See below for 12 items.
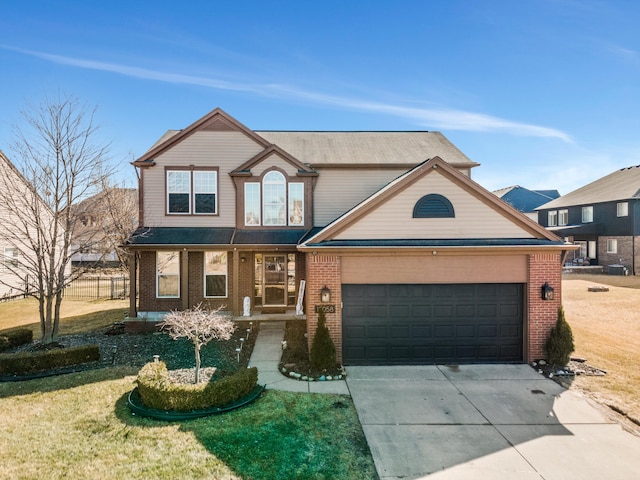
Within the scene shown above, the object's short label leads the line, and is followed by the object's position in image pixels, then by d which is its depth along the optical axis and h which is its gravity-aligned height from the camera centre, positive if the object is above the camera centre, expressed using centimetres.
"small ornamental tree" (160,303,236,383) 793 -208
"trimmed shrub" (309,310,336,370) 907 -303
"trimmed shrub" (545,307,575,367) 938 -296
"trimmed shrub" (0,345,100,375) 885 -328
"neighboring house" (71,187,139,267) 1152 +144
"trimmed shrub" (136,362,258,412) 679 -320
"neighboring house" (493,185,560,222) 5878 +819
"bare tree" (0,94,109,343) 1052 +115
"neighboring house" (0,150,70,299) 1037 +125
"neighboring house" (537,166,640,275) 2908 +213
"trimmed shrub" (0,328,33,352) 1036 -316
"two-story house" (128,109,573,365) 973 -100
